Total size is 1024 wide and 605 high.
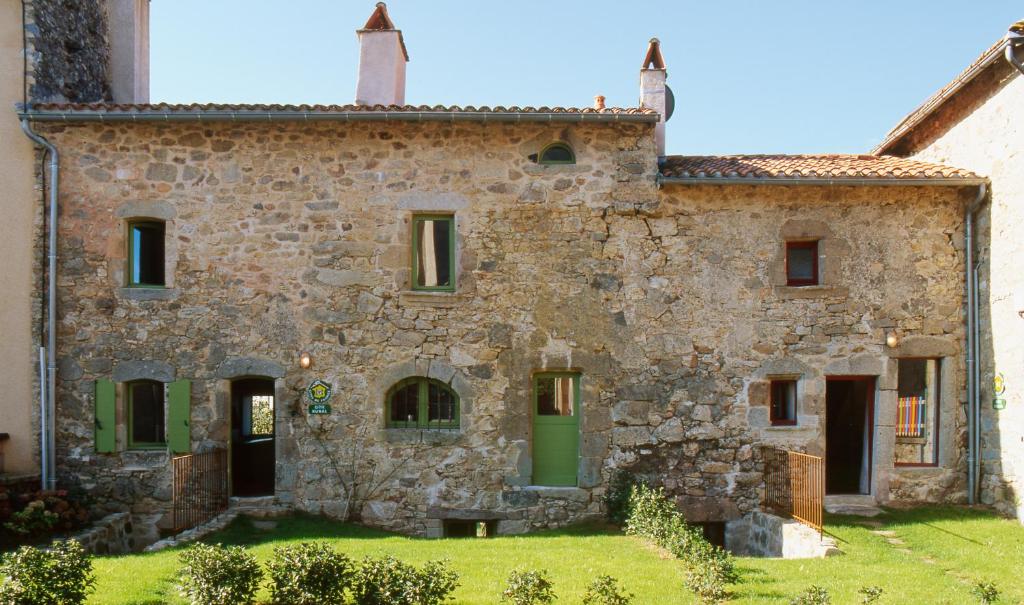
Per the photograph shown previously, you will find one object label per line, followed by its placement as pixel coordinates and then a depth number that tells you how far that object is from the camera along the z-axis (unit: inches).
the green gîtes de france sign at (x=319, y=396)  388.2
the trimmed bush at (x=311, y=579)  227.0
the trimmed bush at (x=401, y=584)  224.5
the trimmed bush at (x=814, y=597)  211.0
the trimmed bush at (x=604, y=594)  225.6
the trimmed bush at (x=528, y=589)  223.1
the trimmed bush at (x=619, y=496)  378.3
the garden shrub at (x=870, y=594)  221.9
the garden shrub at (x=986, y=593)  233.6
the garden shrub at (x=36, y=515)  334.3
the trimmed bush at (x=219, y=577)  222.2
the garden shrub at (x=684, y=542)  244.1
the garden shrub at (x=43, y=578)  211.8
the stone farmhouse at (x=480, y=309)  388.2
